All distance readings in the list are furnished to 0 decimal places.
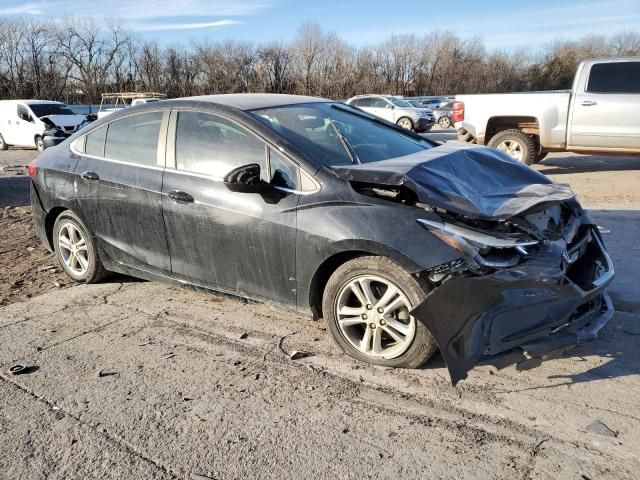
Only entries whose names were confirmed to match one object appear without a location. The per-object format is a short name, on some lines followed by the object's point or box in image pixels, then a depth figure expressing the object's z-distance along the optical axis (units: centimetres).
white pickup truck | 1003
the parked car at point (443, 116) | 2851
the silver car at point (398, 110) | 2361
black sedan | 306
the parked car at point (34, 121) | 1930
